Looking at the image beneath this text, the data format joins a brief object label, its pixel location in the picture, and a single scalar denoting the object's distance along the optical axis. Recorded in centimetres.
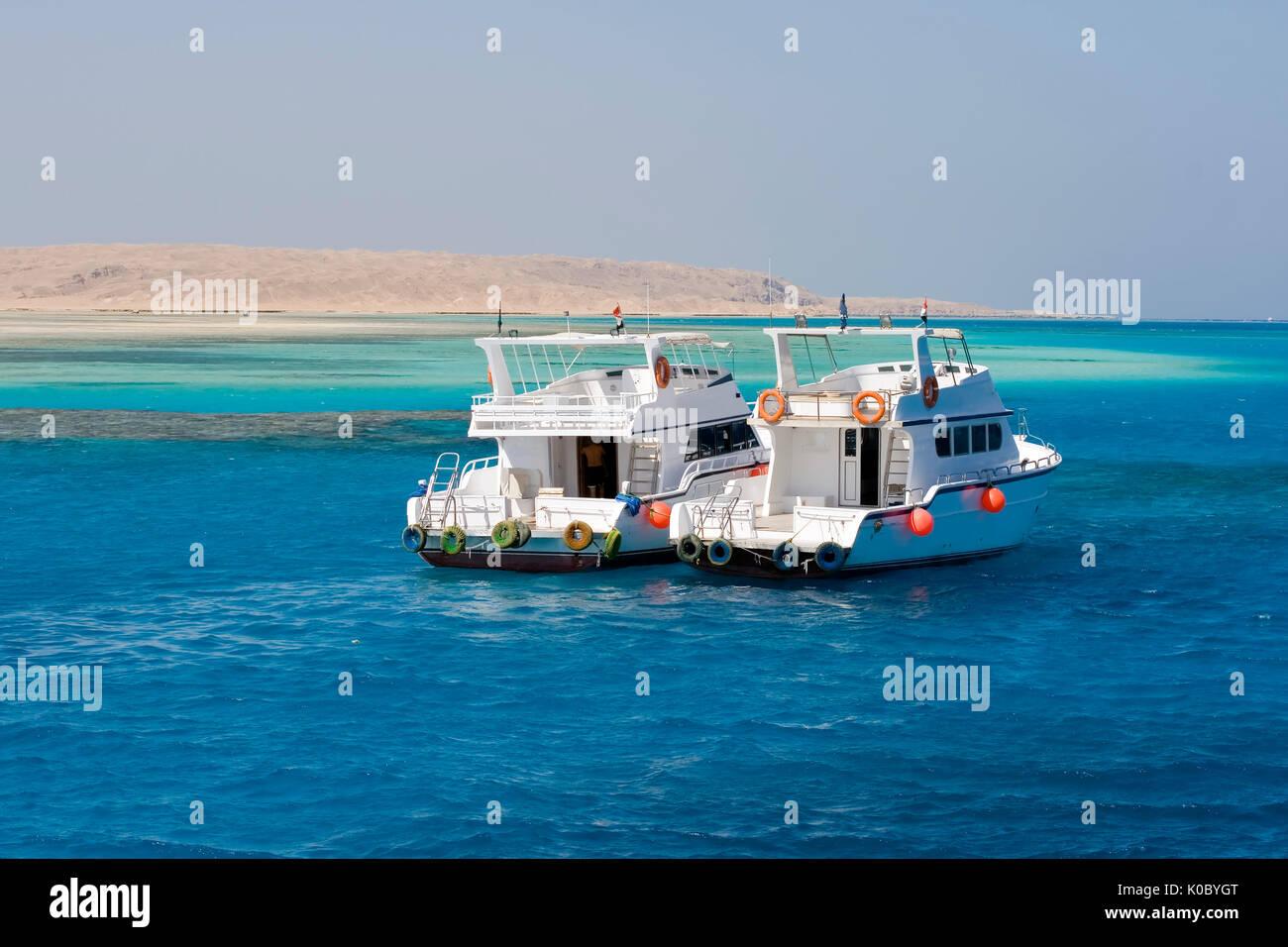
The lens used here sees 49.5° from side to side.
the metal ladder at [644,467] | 3272
